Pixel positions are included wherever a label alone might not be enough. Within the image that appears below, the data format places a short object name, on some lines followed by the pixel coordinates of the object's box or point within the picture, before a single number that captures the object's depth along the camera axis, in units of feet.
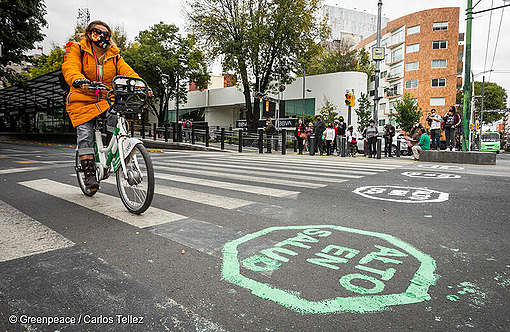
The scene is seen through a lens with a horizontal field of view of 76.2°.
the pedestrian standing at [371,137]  51.21
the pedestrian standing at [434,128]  48.01
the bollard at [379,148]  47.76
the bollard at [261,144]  62.13
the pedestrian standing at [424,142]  44.59
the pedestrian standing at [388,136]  55.11
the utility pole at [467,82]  39.22
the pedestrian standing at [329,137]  54.29
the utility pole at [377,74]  62.03
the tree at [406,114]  124.67
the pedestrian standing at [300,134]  60.13
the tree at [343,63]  143.95
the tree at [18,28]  49.05
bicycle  11.16
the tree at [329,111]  93.35
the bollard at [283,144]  58.34
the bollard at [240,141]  63.62
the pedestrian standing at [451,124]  44.01
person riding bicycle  12.59
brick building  146.61
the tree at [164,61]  118.21
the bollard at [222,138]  66.90
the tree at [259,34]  83.15
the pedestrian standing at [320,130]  54.60
